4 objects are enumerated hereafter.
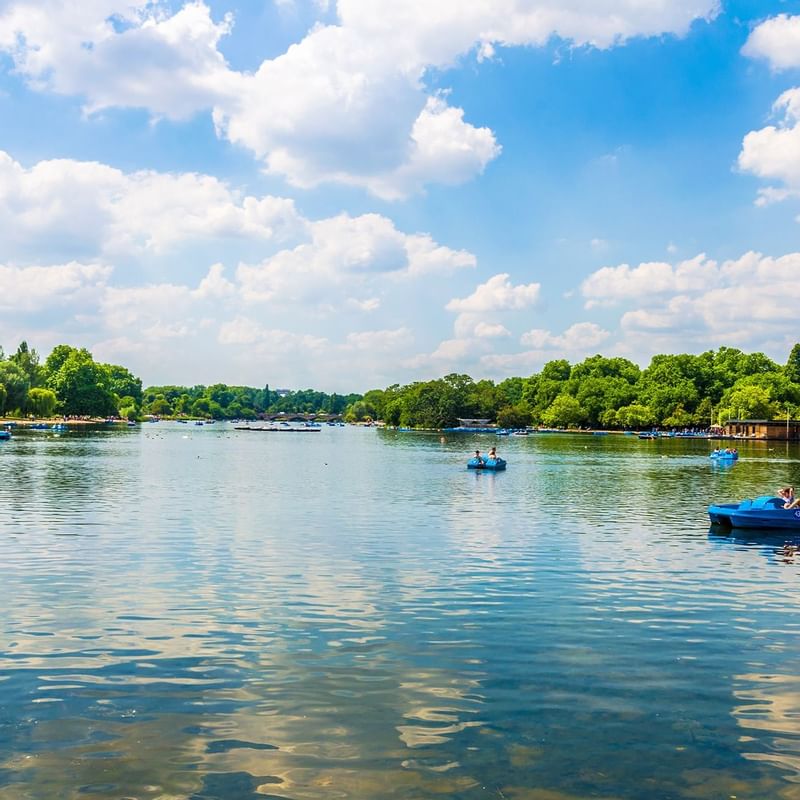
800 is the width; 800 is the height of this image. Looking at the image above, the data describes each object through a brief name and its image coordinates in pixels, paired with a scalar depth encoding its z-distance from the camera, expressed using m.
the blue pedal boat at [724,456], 120.94
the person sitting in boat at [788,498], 44.56
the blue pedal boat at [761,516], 43.88
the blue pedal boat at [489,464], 92.75
